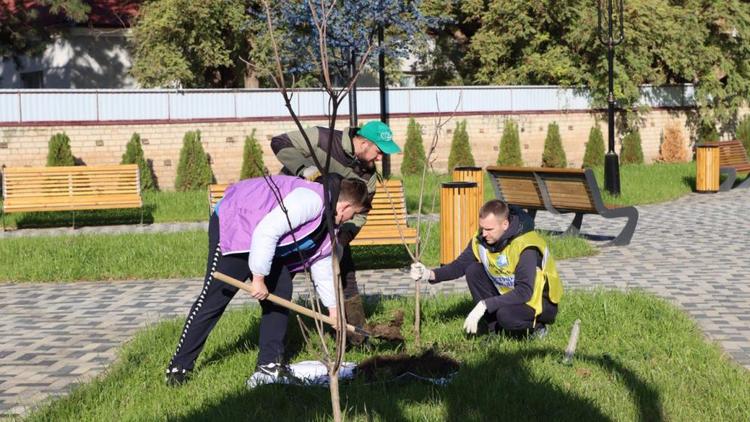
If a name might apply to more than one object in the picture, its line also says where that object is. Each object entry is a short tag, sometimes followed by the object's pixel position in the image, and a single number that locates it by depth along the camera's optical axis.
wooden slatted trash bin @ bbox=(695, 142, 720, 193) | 19.86
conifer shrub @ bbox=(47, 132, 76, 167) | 21.47
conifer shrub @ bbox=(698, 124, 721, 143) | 31.14
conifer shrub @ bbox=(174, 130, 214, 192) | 22.77
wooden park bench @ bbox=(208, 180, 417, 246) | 10.59
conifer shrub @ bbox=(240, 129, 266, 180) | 23.35
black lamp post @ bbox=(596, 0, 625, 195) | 18.72
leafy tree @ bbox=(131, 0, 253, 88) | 25.44
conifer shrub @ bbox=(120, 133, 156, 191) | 22.17
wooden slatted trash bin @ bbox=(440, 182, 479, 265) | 10.16
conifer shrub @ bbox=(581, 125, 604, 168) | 28.03
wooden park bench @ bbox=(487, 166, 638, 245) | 12.03
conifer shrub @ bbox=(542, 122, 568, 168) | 27.64
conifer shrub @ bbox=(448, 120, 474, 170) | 26.25
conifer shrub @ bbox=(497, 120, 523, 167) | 26.91
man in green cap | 6.68
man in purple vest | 5.49
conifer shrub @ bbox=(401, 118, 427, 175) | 25.62
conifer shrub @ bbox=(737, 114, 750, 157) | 30.53
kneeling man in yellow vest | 6.76
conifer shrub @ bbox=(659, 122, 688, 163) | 30.38
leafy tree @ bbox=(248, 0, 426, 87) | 21.31
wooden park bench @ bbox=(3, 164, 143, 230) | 15.31
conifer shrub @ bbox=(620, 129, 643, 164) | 29.17
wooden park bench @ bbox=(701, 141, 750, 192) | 20.38
